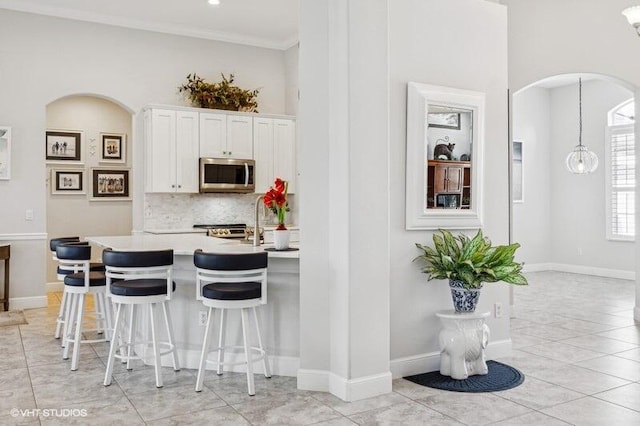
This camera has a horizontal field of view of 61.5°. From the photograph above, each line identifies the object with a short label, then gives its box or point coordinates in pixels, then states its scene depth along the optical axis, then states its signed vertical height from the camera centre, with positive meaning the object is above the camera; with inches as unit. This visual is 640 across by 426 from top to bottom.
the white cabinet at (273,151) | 307.4 +32.9
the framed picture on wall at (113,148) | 323.0 +35.9
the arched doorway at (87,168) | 310.8 +23.1
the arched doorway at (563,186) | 371.9 +15.9
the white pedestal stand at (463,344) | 152.9 -38.9
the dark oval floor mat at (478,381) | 145.7 -48.7
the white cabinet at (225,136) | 290.7 +39.4
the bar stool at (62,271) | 191.9 -22.8
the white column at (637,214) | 233.0 -3.1
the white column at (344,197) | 139.0 +2.8
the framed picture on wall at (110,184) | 320.5 +14.0
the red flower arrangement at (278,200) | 163.0 +2.2
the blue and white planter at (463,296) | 154.5 -25.8
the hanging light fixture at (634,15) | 169.5 +61.0
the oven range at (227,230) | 283.4 -12.2
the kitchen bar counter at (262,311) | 157.4 -31.6
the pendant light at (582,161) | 338.0 +29.5
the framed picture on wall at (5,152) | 255.6 +26.2
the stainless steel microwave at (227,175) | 287.0 +17.7
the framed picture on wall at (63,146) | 309.0 +35.7
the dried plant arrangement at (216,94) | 293.9 +62.8
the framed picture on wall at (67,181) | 310.8 +15.1
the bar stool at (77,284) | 167.2 -24.8
